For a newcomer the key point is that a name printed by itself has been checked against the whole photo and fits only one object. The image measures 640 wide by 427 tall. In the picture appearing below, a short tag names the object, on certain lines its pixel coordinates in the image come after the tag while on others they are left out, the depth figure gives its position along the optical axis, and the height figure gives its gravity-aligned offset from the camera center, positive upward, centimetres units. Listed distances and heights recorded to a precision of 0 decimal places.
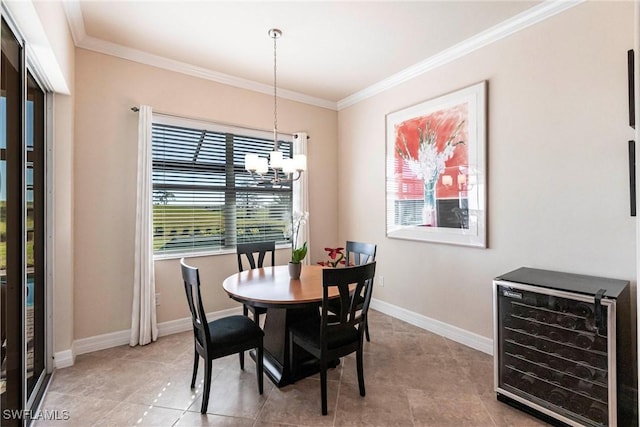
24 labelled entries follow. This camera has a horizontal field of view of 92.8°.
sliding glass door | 155 -10
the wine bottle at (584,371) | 173 -90
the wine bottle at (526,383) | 196 -110
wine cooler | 167 -82
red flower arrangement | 283 -44
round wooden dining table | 203 -59
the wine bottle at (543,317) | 189 -64
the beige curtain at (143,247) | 295 -33
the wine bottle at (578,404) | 175 -110
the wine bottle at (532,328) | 194 -73
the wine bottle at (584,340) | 173 -73
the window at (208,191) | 326 +26
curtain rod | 298 +104
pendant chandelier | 249 +42
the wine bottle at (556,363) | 183 -91
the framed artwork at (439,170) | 284 +47
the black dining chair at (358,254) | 300 -42
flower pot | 253 -47
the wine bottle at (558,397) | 182 -110
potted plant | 254 -41
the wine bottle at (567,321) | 179 -64
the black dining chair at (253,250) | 318 -39
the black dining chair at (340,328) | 194 -81
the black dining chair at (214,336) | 196 -84
